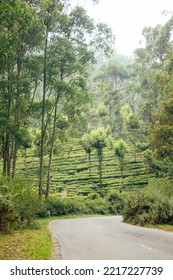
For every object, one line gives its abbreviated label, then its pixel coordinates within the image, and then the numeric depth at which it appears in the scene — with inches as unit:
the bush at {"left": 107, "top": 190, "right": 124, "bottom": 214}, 1630.2
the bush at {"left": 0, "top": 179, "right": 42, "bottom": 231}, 546.0
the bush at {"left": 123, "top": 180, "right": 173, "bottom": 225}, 807.7
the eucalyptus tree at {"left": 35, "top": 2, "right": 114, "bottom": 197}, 1071.0
